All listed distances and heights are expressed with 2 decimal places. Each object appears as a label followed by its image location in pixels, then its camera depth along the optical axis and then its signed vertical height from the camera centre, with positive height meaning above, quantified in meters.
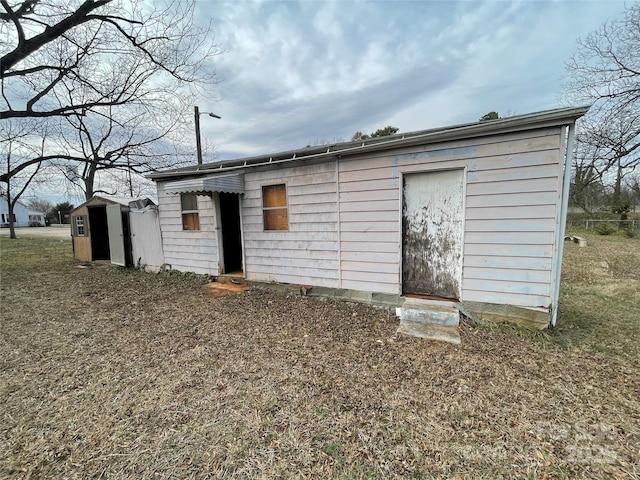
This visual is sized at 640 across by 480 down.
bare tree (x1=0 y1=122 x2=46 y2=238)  10.65 +3.03
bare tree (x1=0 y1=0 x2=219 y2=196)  6.39 +4.29
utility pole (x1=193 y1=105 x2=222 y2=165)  10.71 +3.48
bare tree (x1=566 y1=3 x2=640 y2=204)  9.98 +4.41
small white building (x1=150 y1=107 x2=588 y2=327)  3.51 +0.01
